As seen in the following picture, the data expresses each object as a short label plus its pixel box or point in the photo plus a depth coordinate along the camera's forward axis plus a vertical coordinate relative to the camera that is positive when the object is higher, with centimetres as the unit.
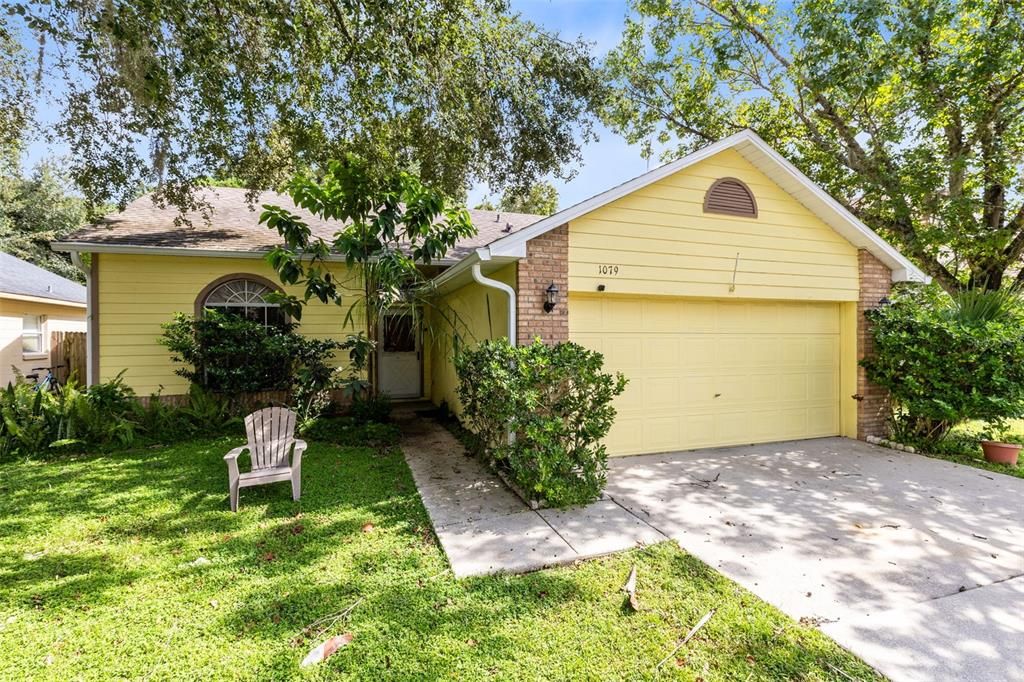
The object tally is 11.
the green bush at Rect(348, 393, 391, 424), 822 -131
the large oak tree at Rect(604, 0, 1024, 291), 851 +525
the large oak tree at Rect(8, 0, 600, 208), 545 +353
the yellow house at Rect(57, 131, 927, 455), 598 +72
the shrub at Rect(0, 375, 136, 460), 651 -129
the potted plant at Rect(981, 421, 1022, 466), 611 -148
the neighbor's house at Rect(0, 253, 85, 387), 1084 +65
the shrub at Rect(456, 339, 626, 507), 447 -78
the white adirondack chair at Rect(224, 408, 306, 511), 462 -126
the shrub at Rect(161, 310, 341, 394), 755 -25
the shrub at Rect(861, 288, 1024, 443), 606 -31
